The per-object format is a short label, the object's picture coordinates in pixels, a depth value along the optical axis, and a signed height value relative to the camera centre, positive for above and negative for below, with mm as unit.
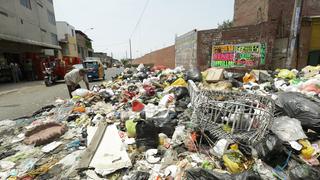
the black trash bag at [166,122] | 2643 -918
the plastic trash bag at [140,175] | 1843 -1248
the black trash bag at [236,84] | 4741 -516
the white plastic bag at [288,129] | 1998 -818
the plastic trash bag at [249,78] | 5338 -400
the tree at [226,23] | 23145 +6254
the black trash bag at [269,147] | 1843 -930
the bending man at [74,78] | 5330 -328
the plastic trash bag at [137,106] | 3687 -896
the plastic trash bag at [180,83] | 4826 -484
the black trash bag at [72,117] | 3687 -1130
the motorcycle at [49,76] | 9997 -533
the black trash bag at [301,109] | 2259 -642
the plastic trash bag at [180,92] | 3865 -621
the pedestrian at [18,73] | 12112 -360
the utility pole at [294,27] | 6246 +1521
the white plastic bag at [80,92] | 5152 -787
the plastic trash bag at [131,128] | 2633 -1001
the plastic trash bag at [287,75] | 5106 -287
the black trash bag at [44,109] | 4347 -1149
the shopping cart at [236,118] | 2021 -684
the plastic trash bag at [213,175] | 1510 -1047
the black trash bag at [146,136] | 2325 -989
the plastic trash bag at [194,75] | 5348 -287
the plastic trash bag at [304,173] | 1527 -1029
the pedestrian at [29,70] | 12639 -131
